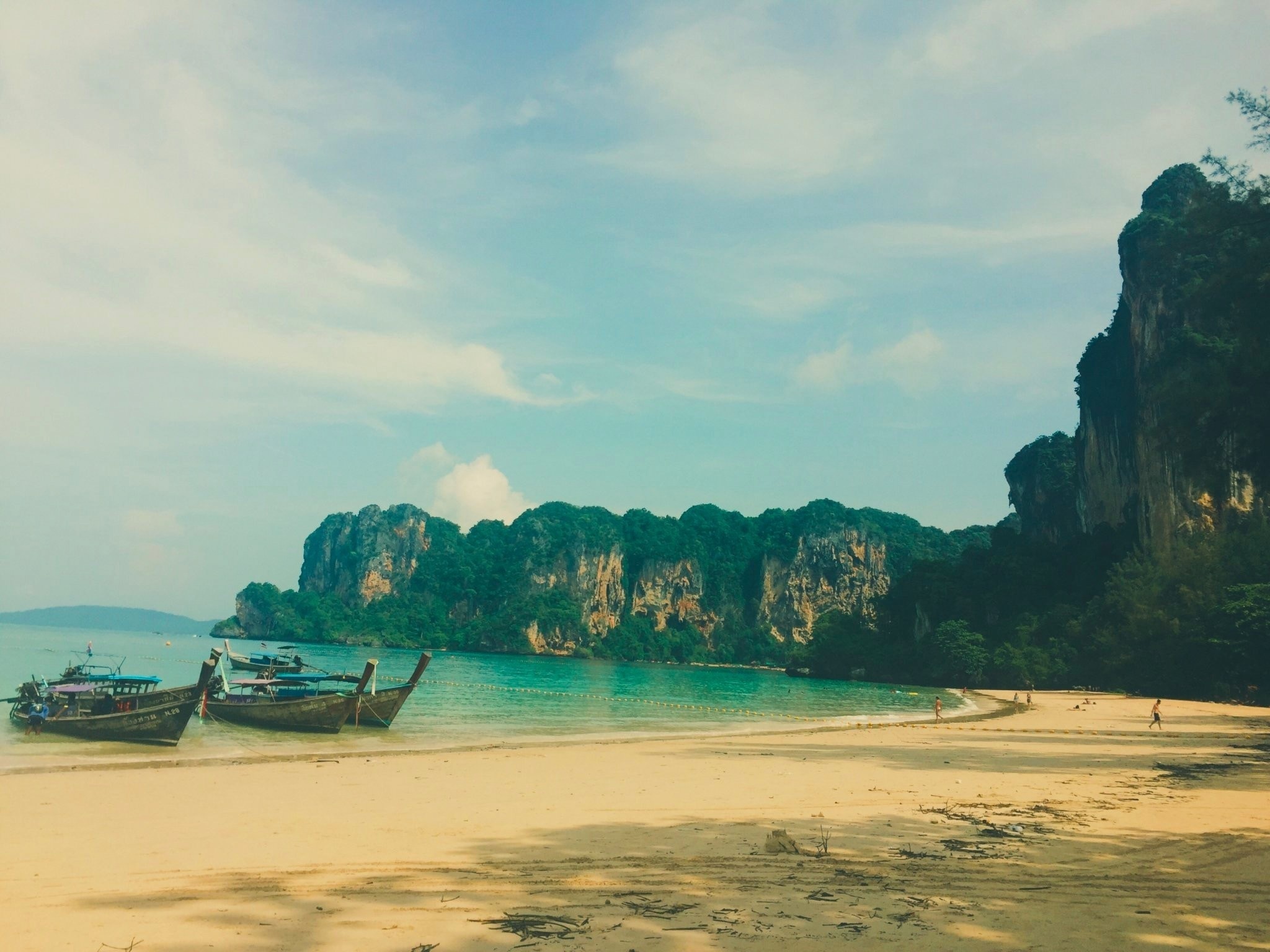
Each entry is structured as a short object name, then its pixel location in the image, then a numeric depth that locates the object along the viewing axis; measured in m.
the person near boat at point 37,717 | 21.50
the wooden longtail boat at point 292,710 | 24.61
